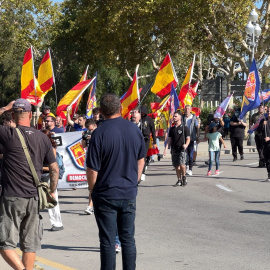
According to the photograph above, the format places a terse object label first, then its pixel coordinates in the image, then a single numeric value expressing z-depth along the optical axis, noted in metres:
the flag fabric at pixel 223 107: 20.88
